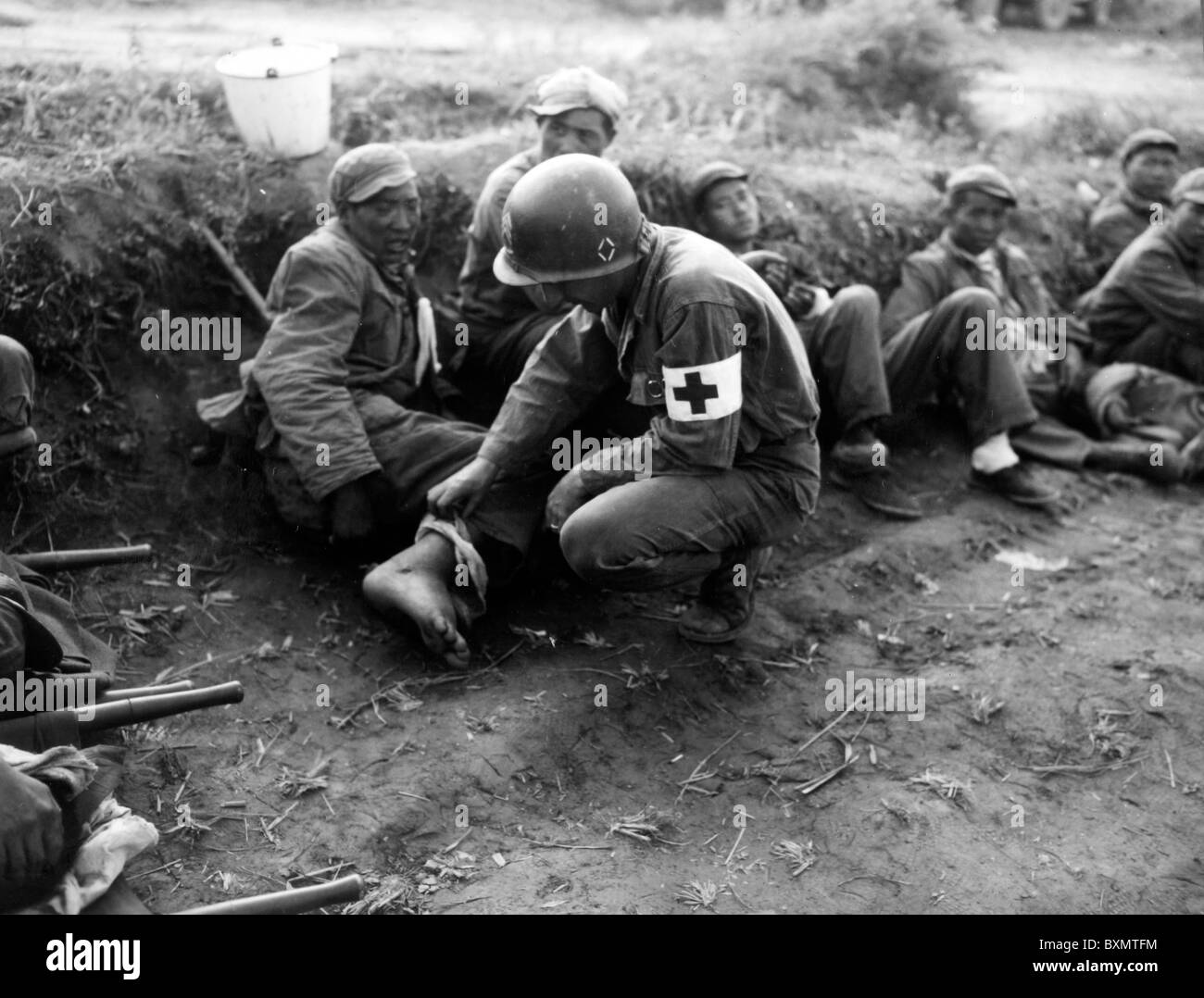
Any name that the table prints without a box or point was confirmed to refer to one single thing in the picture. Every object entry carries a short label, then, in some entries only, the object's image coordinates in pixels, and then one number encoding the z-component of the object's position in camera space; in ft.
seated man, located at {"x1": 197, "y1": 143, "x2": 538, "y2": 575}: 15.69
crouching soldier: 13.65
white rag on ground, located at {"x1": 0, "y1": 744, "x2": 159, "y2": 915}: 10.16
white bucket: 19.38
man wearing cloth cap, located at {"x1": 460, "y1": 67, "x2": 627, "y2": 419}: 17.99
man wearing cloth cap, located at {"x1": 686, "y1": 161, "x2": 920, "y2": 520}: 19.36
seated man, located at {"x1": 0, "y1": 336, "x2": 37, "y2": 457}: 14.16
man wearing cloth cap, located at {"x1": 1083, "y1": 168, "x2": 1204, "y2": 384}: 23.38
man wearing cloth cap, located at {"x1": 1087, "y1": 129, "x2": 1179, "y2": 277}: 25.67
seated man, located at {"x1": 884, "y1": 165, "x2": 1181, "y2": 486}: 20.42
